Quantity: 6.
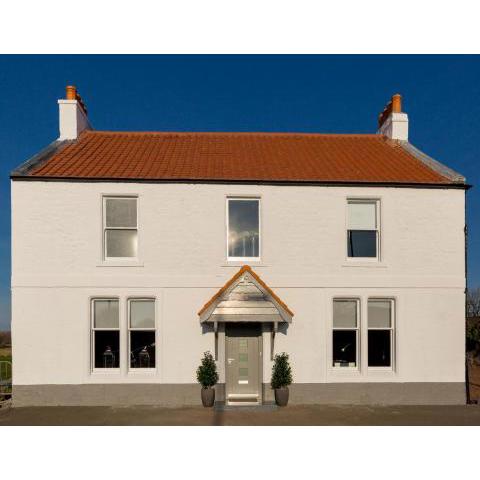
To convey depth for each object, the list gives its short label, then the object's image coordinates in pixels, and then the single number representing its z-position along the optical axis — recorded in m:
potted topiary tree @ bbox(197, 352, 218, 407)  14.09
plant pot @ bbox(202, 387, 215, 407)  14.10
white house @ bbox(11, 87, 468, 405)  14.41
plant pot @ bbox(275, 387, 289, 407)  14.25
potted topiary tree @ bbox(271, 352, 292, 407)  14.24
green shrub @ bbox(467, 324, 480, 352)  23.94
